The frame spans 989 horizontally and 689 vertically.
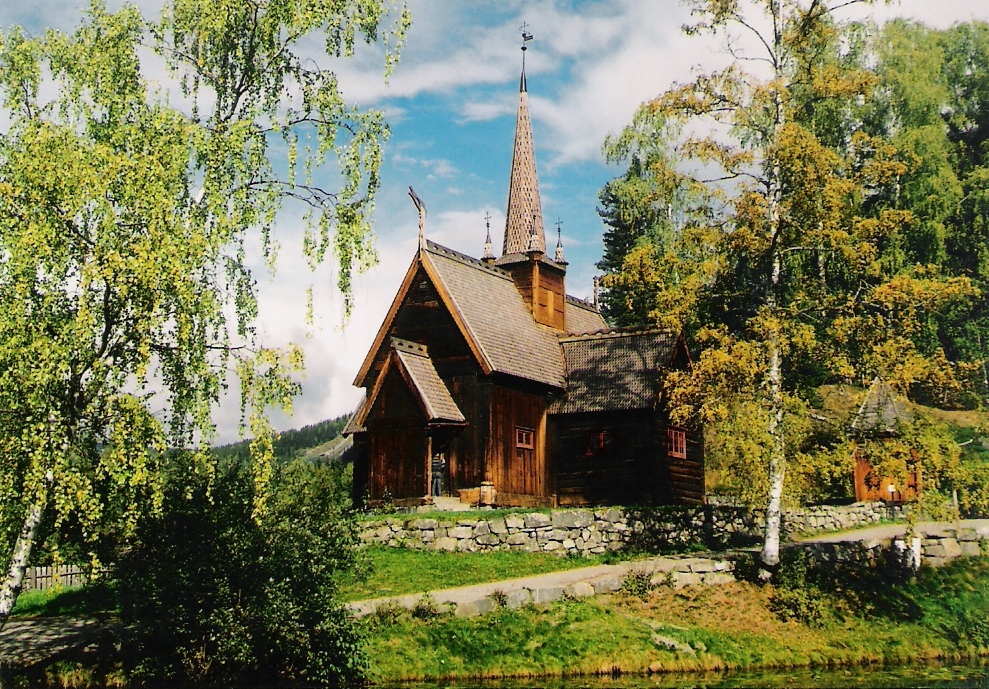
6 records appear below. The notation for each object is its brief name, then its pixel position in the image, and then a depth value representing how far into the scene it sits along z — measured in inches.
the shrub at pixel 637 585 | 911.7
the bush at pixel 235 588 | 655.8
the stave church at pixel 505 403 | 1202.0
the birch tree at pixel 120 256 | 574.2
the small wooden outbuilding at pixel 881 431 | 947.3
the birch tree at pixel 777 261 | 963.3
